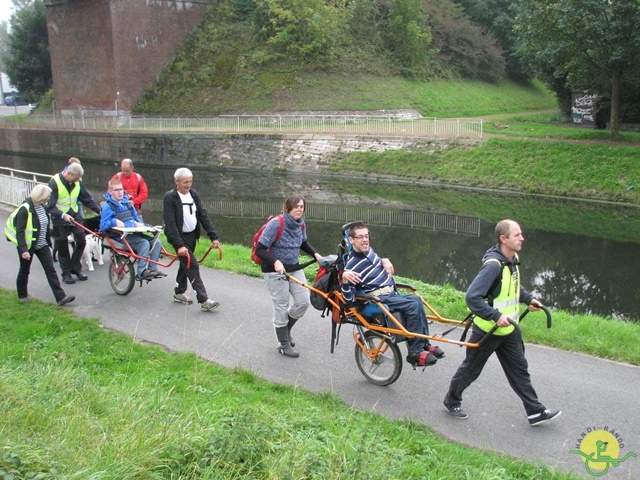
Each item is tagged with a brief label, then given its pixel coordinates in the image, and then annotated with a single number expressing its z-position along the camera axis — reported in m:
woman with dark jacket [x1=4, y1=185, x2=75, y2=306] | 9.11
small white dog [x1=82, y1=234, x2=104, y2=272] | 11.81
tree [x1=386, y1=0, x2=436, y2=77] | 48.56
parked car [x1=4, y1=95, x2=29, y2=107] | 79.62
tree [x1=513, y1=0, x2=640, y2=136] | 23.98
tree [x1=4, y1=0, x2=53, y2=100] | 59.12
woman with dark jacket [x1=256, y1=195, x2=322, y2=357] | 7.48
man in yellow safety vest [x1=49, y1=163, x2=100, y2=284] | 10.62
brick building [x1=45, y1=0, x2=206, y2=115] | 48.72
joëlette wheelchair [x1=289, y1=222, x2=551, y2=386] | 6.50
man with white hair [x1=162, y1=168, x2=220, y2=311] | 8.99
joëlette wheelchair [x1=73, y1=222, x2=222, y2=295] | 10.02
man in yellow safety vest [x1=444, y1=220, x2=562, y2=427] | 5.71
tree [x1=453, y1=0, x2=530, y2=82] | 55.66
